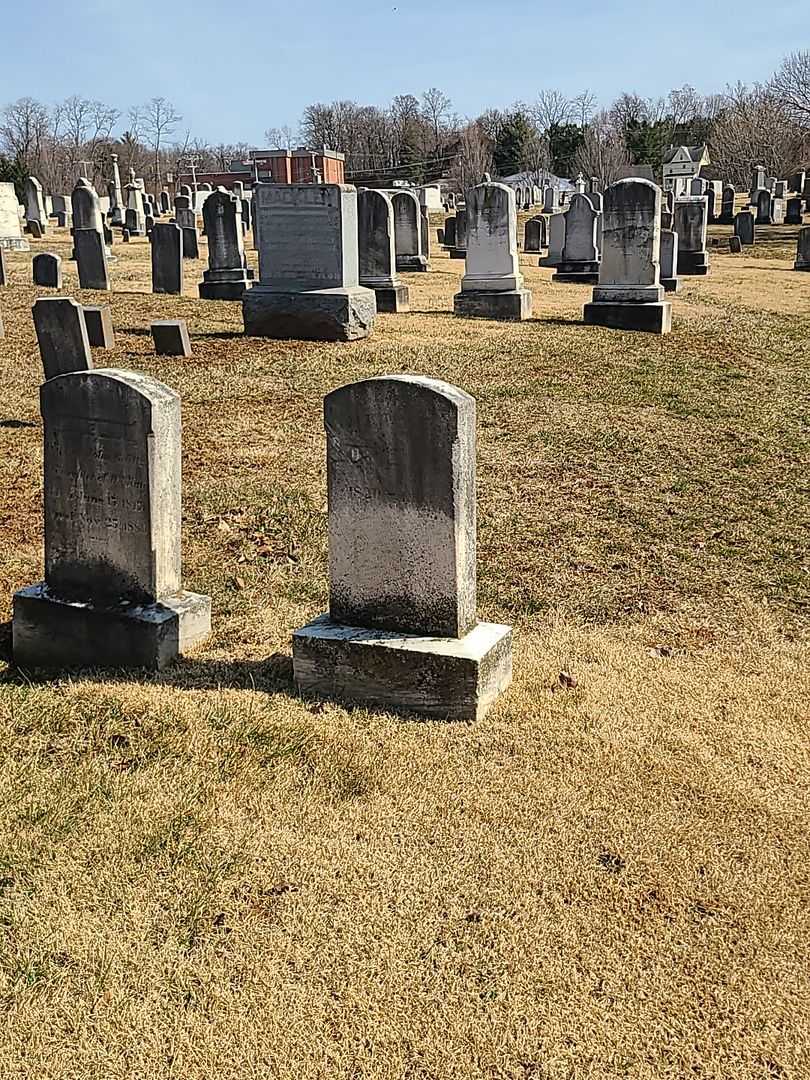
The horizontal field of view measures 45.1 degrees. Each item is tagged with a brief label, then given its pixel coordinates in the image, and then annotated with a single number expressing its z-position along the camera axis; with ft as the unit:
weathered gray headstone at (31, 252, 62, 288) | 55.98
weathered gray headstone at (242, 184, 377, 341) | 41.63
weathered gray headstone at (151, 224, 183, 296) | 55.31
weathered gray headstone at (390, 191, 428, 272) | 74.28
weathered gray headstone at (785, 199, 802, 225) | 136.46
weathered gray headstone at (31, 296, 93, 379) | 31.07
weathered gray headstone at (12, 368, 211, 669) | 15.12
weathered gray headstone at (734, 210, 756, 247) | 111.34
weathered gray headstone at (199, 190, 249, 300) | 58.18
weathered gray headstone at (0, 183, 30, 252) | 80.12
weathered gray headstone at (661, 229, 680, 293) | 61.82
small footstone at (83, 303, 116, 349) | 38.47
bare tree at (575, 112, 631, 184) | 236.22
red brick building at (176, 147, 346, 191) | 213.66
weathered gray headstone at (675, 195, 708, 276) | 80.43
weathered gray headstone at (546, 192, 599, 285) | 71.26
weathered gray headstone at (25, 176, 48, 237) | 116.47
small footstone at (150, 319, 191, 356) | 38.04
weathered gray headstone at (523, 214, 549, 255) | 103.71
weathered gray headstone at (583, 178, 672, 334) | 48.80
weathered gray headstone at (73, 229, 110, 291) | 53.42
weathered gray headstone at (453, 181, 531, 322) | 51.83
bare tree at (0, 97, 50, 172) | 238.64
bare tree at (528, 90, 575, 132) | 310.45
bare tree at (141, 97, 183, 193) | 223.55
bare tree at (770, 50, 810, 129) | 169.75
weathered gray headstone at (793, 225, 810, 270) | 85.29
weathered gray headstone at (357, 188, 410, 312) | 52.65
